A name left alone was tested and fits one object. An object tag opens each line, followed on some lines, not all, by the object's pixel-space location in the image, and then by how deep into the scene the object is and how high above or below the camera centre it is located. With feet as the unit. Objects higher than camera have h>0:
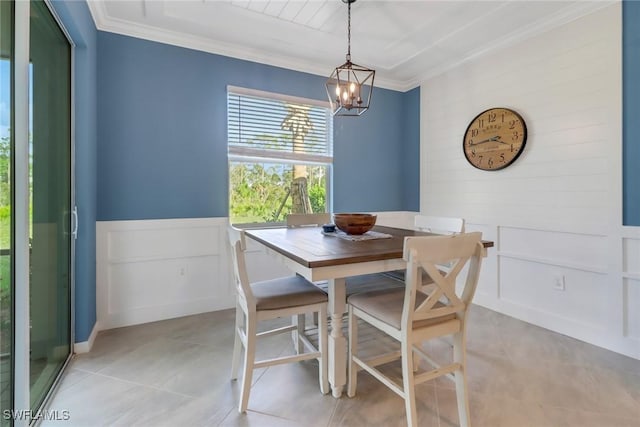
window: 10.47 +2.01
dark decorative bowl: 6.75 -0.23
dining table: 4.61 -0.71
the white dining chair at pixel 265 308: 5.32 -1.73
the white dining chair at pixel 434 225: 7.18 -0.34
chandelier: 6.55 +2.52
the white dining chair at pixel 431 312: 4.37 -1.60
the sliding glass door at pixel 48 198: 5.22 +0.26
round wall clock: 9.41 +2.35
